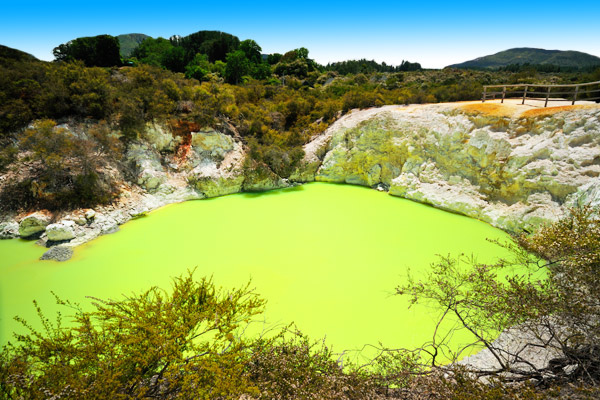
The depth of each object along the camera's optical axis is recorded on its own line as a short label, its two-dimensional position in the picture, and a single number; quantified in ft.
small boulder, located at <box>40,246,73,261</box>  27.39
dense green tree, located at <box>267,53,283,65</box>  169.68
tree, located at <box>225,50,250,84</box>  94.86
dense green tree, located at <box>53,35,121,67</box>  92.73
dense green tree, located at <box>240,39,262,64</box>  135.85
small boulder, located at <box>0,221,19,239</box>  31.19
